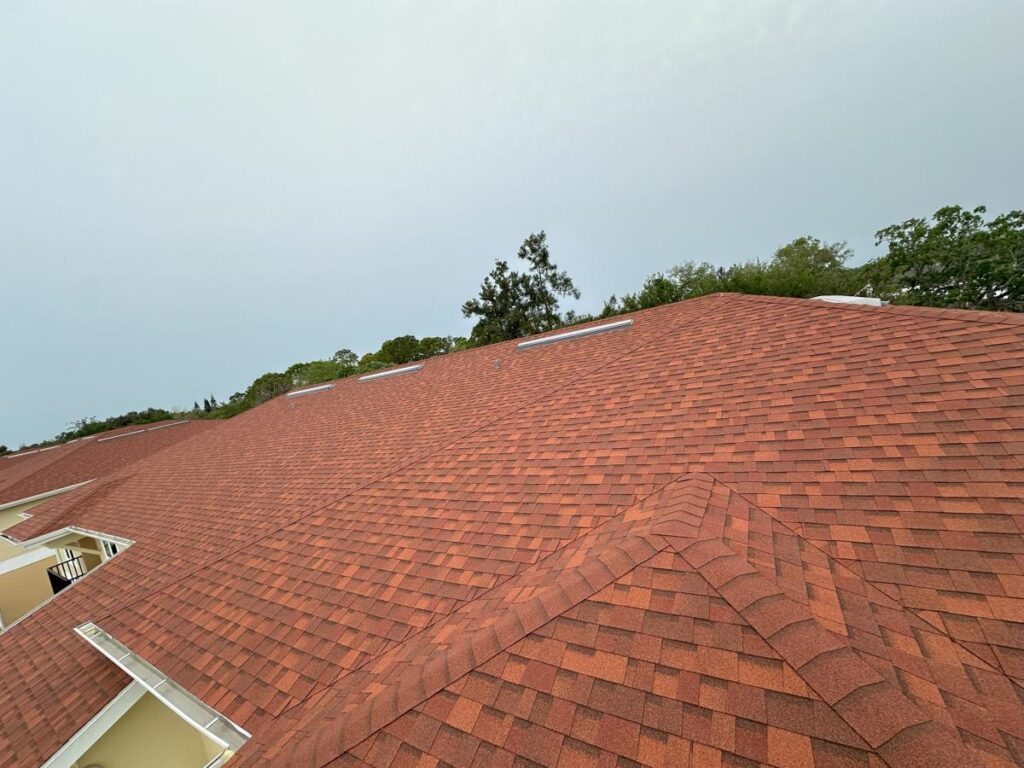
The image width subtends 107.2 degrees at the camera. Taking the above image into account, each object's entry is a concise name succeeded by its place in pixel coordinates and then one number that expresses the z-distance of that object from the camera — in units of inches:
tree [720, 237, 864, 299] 805.2
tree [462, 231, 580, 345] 1451.8
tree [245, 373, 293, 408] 1974.7
